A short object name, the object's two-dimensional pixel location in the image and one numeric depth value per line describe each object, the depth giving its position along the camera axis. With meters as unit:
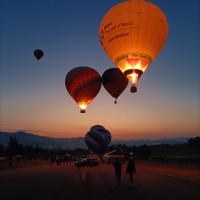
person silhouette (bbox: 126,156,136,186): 12.69
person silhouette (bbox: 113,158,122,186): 12.60
